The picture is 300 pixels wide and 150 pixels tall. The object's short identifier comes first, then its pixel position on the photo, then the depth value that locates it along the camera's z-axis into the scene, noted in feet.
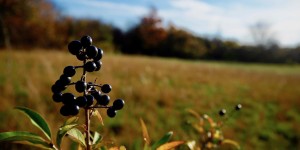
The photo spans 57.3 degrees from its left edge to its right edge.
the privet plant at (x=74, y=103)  0.56
